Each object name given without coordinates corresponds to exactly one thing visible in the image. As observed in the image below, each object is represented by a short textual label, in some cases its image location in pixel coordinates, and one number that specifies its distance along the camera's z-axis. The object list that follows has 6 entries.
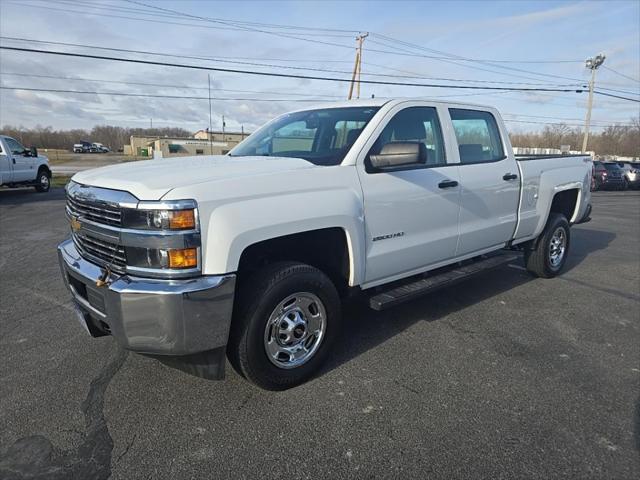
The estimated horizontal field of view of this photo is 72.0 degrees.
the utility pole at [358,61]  28.83
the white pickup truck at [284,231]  2.50
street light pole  35.20
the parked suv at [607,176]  23.67
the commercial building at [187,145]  59.45
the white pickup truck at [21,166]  14.34
